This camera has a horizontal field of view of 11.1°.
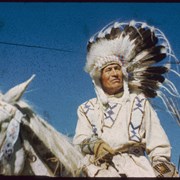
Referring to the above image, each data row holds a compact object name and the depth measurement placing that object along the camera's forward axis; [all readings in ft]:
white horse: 21.08
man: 21.17
